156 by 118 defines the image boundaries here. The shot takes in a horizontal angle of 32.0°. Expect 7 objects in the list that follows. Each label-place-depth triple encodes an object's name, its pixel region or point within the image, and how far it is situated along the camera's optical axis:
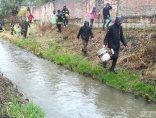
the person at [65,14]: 19.38
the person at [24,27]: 21.19
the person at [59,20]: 19.25
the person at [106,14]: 14.58
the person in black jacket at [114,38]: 9.38
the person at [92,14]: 16.08
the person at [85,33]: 12.41
